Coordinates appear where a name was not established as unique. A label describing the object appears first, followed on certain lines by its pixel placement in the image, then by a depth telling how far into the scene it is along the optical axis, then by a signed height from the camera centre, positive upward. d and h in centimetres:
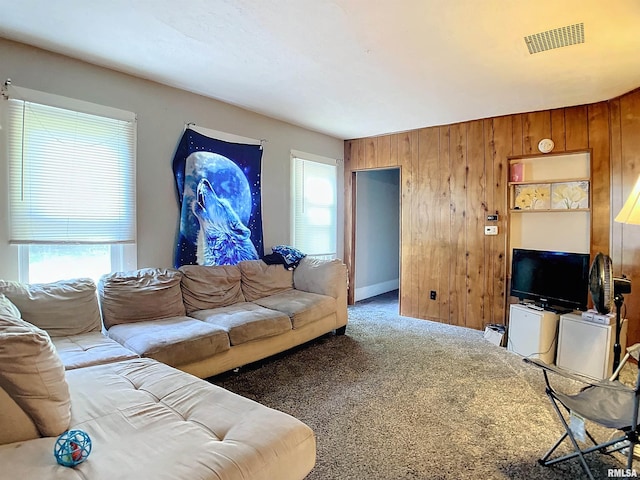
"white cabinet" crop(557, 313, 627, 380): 299 -96
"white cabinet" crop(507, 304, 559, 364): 338 -96
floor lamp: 232 +15
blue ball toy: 114 -70
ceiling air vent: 231 +129
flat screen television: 331 -44
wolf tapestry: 355 +32
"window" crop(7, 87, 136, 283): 261 +34
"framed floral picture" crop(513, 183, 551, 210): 402 +41
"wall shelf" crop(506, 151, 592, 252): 382 +35
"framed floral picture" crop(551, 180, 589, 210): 379 +40
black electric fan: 267 -41
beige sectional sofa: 121 -75
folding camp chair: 161 -86
